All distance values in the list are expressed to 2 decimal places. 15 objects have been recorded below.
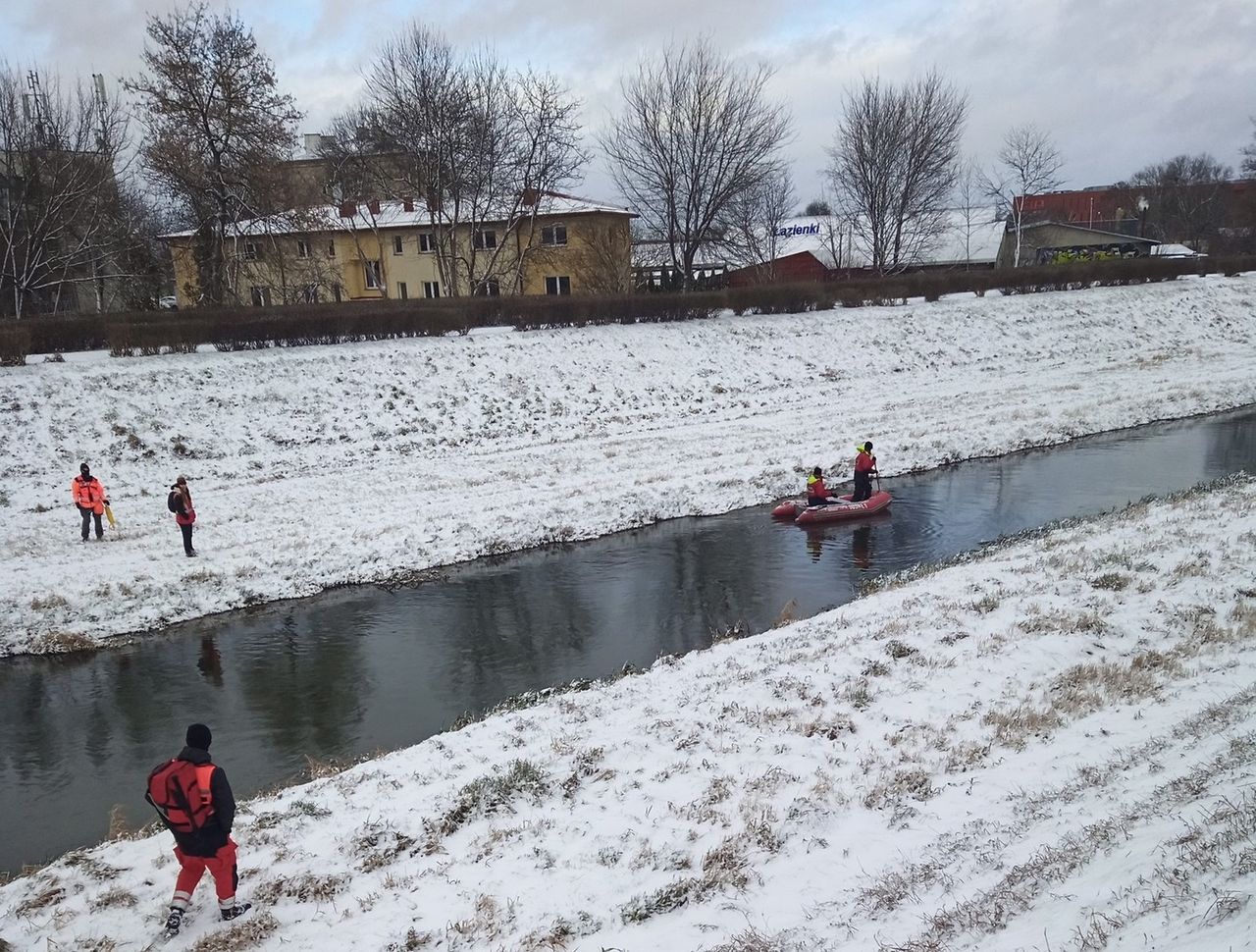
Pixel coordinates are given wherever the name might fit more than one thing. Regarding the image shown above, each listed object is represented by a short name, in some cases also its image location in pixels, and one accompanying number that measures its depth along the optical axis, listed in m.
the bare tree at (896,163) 52.84
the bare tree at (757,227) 50.82
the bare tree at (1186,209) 91.44
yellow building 40.62
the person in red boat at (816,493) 19.16
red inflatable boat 19.06
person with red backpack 6.68
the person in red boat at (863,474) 19.64
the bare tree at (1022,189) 66.00
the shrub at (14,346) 24.20
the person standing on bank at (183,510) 16.55
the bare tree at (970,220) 65.62
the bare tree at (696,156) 43.81
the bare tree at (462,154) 39.69
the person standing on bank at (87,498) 17.44
